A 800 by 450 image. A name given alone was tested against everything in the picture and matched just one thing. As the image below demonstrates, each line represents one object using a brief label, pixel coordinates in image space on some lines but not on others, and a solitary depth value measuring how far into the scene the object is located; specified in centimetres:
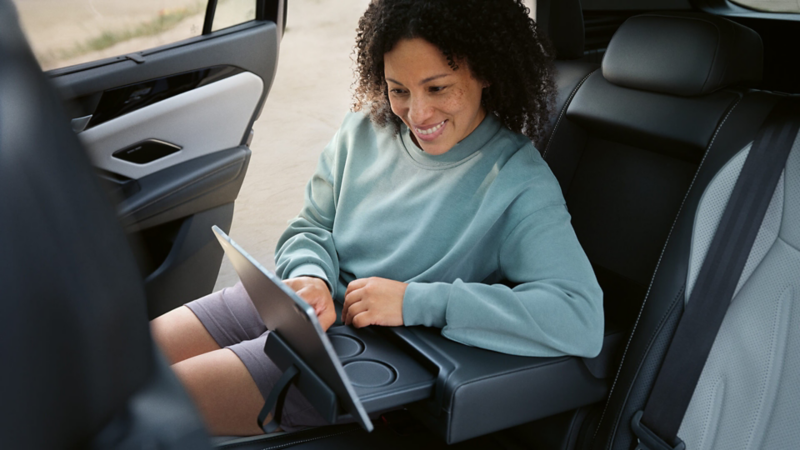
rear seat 123
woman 112
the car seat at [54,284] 33
